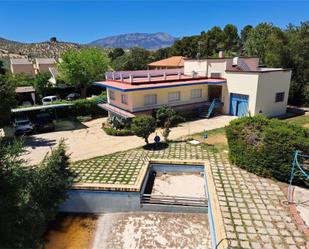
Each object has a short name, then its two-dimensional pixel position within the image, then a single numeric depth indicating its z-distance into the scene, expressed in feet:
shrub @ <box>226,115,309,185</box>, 34.83
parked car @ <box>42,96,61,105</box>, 113.98
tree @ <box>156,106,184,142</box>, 73.68
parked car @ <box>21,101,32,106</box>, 110.63
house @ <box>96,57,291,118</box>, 74.84
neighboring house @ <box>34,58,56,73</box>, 202.25
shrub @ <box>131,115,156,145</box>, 53.11
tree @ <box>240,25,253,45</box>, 233.35
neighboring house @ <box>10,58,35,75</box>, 193.80
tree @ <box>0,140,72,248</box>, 19.60
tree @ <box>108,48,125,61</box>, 248.77
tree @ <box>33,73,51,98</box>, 118.52
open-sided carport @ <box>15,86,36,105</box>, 112.38
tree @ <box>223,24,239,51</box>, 225.76
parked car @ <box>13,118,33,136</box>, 71.46
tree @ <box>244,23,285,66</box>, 98.63
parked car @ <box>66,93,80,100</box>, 126.89
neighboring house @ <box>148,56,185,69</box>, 160.97
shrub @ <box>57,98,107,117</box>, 92.12
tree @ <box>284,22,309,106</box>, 93.35
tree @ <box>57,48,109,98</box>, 115.65
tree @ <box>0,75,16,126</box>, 57.31
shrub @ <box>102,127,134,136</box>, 68.03
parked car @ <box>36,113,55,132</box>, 74.54
